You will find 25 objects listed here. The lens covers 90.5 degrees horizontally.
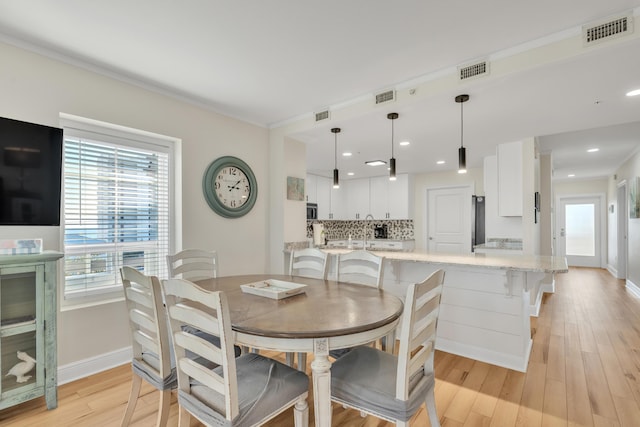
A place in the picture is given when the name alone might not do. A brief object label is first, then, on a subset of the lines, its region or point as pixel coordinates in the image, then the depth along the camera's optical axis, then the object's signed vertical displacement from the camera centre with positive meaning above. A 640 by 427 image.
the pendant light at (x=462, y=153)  2.61 +0.52
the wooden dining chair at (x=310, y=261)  2.64 -0.39
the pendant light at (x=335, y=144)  3.41 +0.98
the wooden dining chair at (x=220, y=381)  1.24 -0.77
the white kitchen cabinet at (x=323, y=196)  6.88 +0.45
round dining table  1.38 -0.49
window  2.54 +0.10
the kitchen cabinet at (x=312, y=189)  6.64 +0.59
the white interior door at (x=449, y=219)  6.29 -0.06
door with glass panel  8.41 -0.40
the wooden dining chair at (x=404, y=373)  1.34 -0.77
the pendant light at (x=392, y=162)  3.00 +0.51
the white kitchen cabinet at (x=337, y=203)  7.20 +0.31
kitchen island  2.62 -0.76
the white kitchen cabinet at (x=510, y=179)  4.05 +0.48
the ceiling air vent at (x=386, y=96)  2.82 +1.08
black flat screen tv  2.05 +0.30
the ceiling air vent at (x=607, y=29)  1.84 +1.11
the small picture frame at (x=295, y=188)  3.88 +0.35
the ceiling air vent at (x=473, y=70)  2.32 +1.09
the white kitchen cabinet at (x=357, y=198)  7.06 +0.41
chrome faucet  7.37 -0.27
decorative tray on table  1.91 -0.47
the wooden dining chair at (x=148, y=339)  1.55 -0.63
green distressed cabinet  1.93 -0.70
